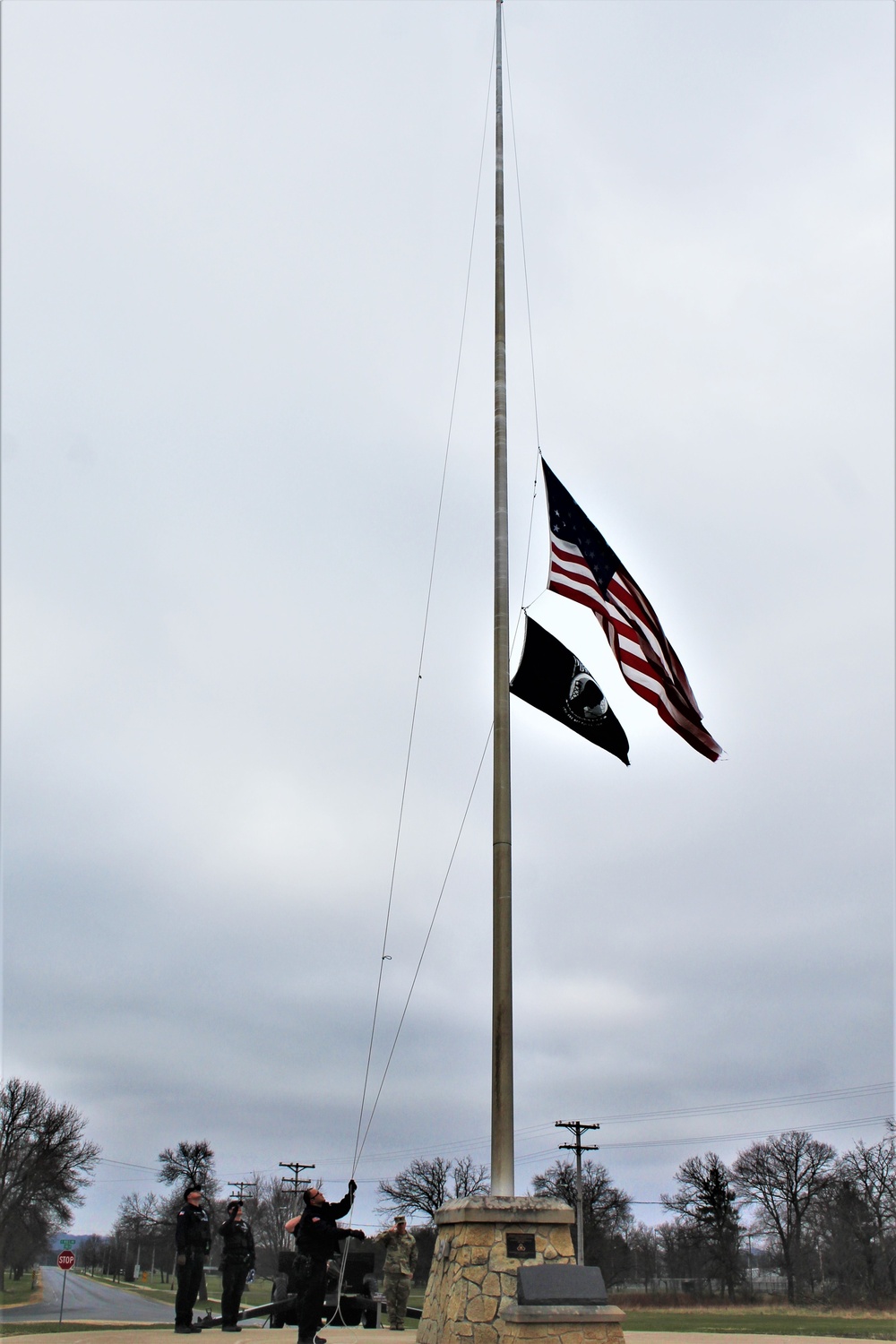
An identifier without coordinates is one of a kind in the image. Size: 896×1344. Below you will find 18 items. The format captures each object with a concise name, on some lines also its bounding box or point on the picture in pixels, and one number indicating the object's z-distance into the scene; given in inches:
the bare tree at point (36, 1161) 1712.6
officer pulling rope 392.2
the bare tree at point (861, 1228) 2015.3
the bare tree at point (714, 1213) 2356.3
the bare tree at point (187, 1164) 2802.7
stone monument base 369.1
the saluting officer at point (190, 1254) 454.9
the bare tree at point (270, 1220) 2738.7
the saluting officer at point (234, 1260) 464.4
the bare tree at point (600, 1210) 2482.8
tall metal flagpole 420.5
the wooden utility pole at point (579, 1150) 1850.1
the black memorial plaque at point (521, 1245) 394.3
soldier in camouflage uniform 539.2
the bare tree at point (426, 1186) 2962.6
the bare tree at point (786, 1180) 2429.9
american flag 490.0
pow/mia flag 472.4
